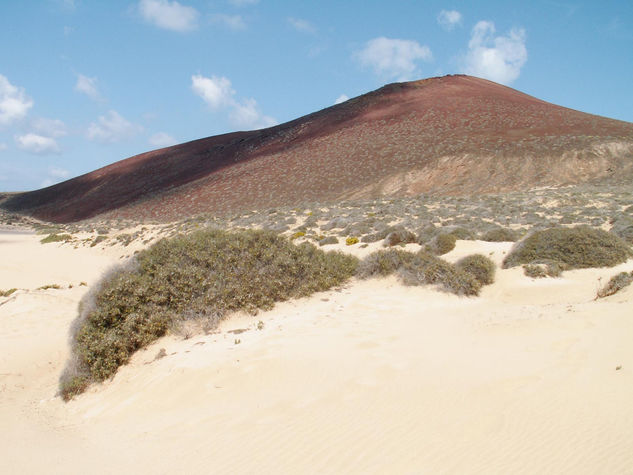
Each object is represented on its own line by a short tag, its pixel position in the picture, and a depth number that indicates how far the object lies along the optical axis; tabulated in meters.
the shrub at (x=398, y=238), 13.39
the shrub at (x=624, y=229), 12.17
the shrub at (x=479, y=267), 9.58
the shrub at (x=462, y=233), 13.38
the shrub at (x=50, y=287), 13.82
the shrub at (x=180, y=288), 6.64
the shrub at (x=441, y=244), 11.67
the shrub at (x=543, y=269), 9.42
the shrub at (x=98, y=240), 26.08
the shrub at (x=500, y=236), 13.66
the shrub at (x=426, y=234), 13.36
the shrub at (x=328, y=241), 15.06
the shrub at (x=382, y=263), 10.19
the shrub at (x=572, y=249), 9.78
